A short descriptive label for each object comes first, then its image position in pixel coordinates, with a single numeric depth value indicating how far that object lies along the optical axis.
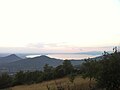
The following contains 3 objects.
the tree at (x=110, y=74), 7.46
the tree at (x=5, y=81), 23.22
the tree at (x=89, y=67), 12.70
